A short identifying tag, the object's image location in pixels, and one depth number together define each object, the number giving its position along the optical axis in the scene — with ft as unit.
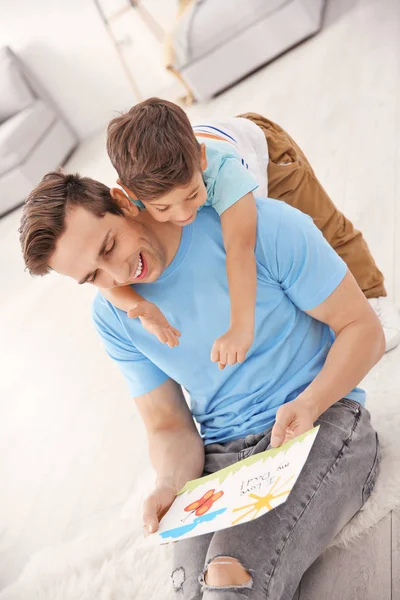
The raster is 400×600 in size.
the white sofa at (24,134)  16.02
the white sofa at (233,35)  14.92
